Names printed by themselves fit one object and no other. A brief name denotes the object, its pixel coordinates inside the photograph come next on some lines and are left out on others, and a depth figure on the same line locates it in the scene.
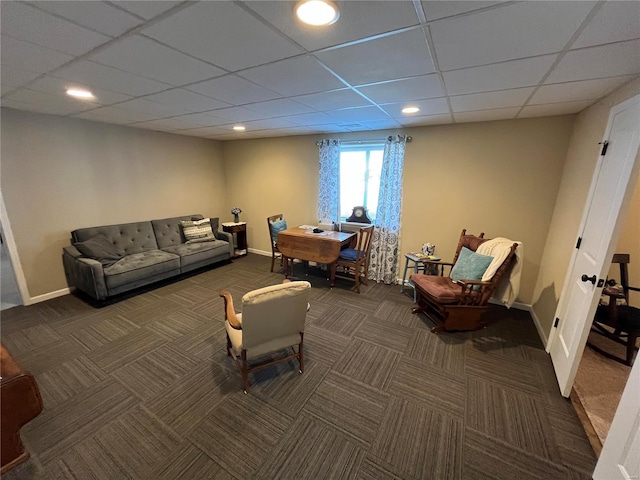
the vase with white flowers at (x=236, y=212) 5.13
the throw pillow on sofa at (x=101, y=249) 3.19
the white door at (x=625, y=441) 1.16
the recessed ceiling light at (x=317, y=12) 0.99
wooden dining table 3.53
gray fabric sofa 3.03
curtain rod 3.49
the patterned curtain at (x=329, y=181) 4.05
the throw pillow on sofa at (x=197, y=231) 4.31
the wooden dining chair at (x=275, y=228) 4.18
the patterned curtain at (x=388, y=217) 3.59
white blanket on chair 2.53
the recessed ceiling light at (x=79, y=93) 2.10
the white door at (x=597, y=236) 1.57
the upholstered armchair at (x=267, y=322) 1.68
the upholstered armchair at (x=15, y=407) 1.22
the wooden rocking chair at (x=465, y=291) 2.52
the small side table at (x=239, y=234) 4.91
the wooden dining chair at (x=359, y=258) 3.59
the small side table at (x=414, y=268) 3.39
